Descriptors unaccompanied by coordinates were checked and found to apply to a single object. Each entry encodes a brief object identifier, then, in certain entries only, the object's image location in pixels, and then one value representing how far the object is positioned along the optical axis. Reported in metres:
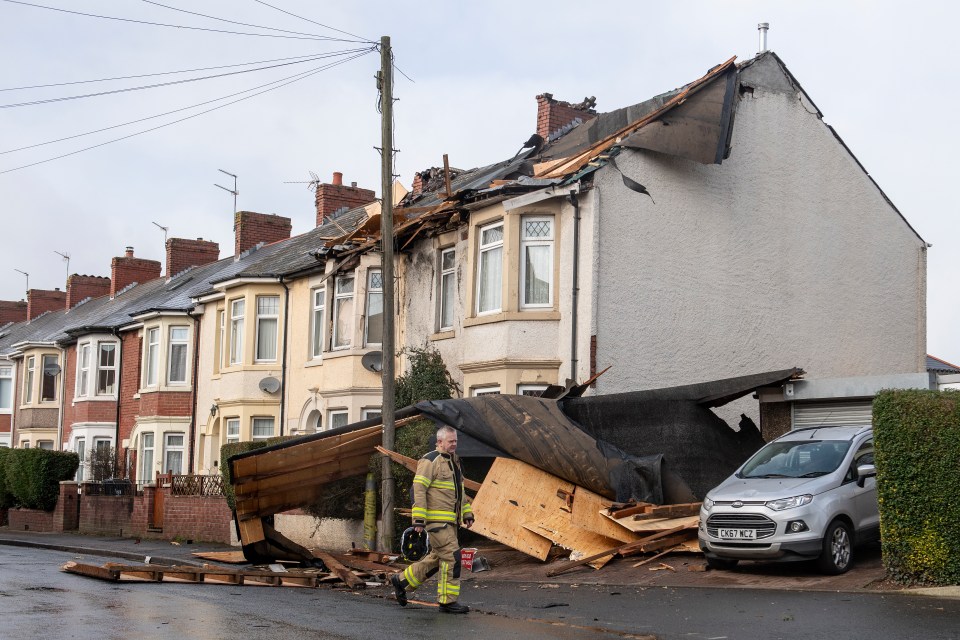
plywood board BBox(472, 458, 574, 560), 15.36
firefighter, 11.35
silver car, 12.71
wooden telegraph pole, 17.06
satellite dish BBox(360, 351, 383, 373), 24.44
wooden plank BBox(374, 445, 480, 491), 16.45
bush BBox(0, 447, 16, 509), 35.31
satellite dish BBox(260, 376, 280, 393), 29.17
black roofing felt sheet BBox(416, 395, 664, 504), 15.60
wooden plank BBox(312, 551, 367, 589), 14.85
